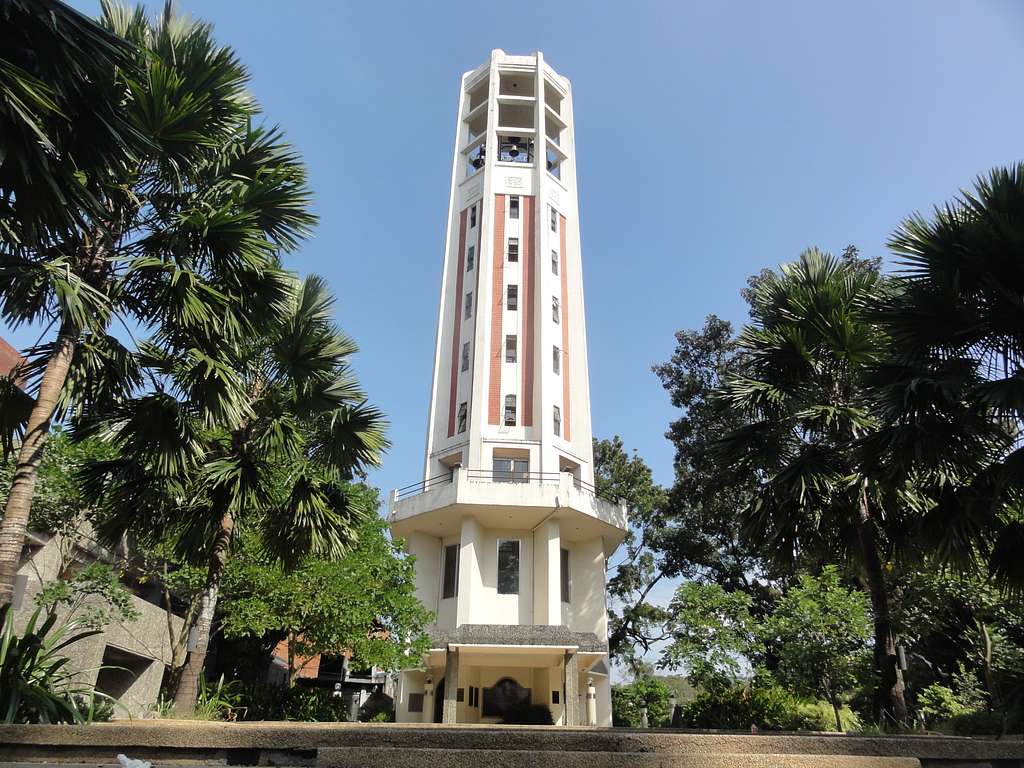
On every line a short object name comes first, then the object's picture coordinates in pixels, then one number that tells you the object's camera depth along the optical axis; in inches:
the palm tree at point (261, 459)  423.5
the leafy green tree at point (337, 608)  789.9
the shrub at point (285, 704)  857.5
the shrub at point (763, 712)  845.8
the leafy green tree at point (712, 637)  923.4
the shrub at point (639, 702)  1529.3
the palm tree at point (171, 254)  360.8
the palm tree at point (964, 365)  394.9
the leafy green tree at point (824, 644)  844.0
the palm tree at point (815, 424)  531.2
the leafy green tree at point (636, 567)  1519.4
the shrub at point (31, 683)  242.8
